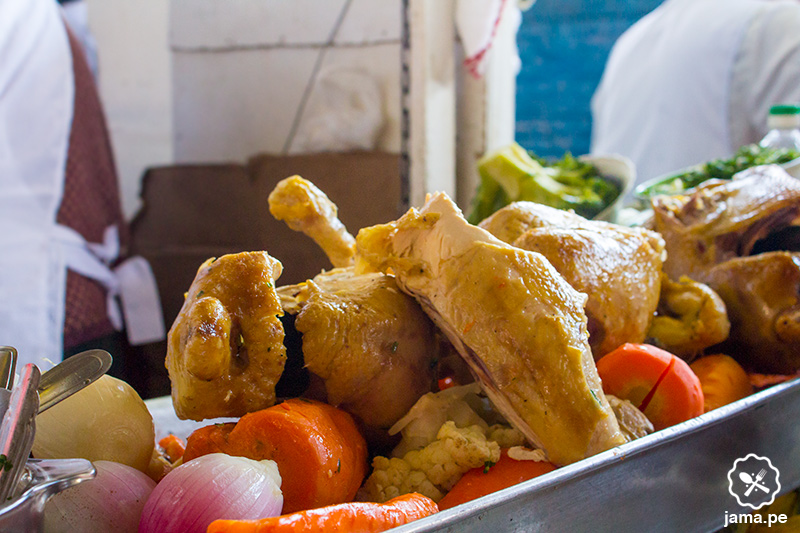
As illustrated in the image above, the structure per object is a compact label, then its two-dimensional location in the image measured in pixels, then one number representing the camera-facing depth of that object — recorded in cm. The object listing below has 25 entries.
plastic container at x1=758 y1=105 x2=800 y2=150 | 223
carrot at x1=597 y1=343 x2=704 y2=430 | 95
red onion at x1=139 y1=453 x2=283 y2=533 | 64
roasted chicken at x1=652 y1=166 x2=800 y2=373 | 124
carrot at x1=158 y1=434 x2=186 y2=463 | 100
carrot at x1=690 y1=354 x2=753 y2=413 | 111
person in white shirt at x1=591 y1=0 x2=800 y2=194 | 447
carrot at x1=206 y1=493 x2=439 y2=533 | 60
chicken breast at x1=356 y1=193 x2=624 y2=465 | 78
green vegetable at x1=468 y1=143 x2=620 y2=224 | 221
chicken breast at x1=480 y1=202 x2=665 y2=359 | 100
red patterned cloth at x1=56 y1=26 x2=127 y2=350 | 262
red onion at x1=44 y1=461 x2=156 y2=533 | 66
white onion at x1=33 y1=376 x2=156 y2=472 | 78
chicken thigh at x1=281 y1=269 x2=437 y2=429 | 84
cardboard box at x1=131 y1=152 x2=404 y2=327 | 269
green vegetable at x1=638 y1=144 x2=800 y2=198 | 214
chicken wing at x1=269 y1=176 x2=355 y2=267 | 116
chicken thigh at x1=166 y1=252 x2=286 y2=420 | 76
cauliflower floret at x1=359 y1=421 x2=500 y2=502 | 80
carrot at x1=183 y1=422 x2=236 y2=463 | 77
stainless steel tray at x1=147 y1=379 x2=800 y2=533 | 64
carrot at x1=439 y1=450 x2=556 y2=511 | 79
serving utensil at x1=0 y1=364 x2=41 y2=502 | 56
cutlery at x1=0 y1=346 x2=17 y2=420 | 70
